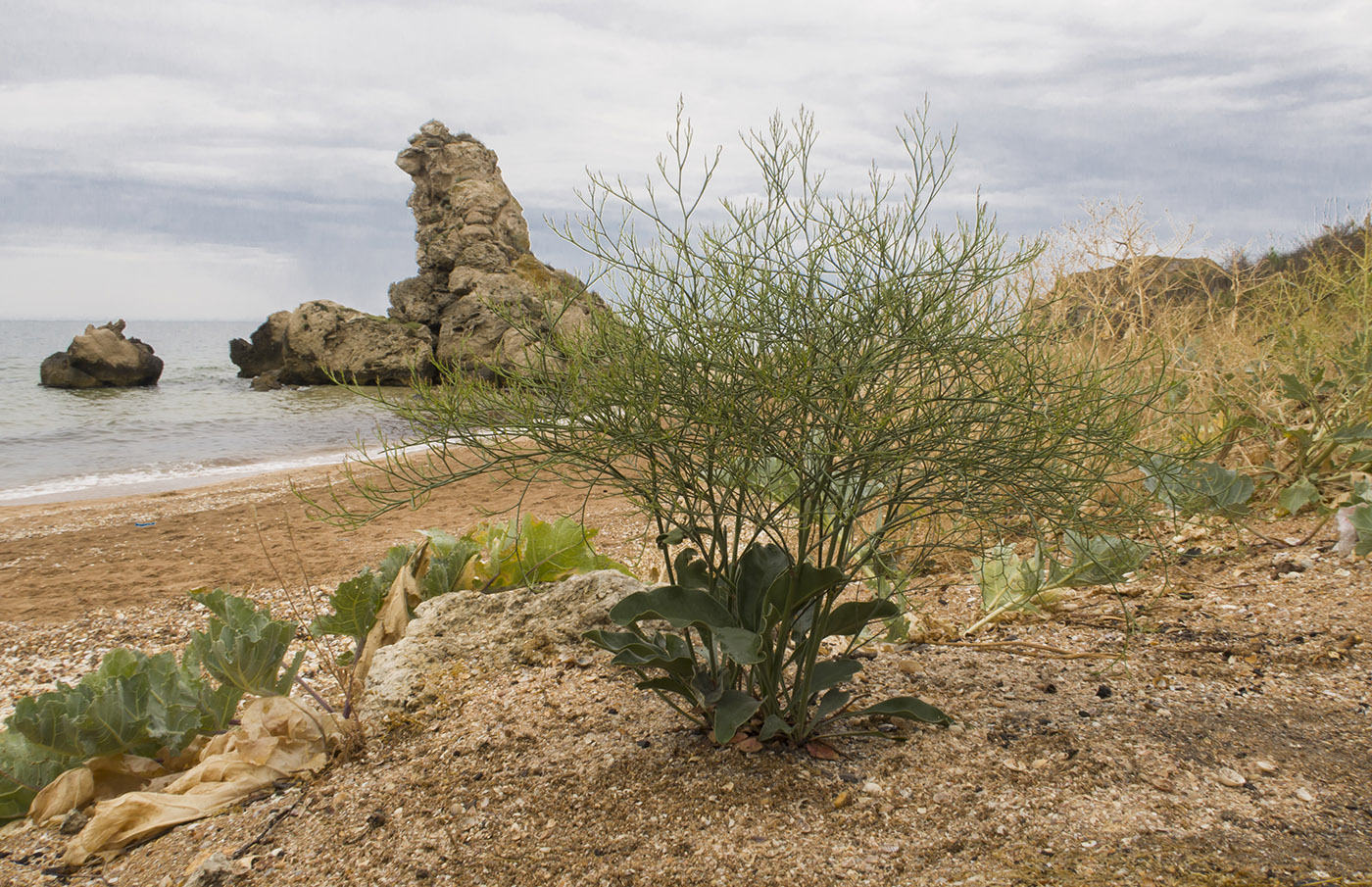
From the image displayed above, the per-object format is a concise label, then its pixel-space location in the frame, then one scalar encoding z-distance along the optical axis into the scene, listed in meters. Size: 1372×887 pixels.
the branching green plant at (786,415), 1.83
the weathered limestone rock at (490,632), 2.63
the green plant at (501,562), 3.24
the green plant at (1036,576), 2.83
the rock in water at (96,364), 31.84
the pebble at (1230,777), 1.99
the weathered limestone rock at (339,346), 29.41
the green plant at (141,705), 2.41
